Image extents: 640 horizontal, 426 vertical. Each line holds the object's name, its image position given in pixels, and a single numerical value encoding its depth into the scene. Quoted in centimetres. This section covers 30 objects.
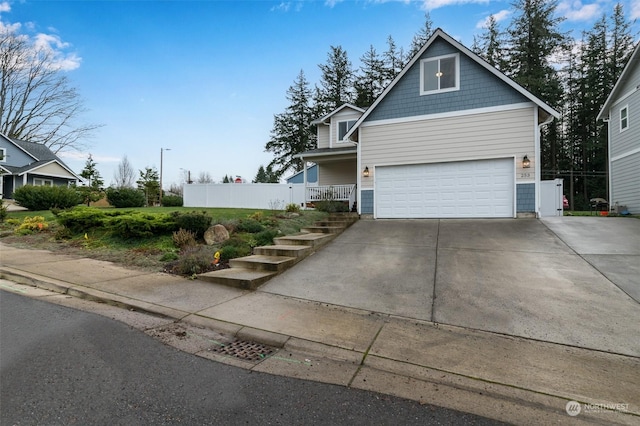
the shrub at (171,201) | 2458
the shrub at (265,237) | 826
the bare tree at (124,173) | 4847
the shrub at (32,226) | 1058
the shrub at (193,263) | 639
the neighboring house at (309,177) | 2366
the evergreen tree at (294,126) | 3130
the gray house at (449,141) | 1030
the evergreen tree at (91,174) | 3416
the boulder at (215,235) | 838
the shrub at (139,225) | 852
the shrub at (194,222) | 860
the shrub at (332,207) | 1295
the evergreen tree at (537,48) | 2364
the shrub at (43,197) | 1673
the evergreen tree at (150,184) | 3028
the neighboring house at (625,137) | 1302
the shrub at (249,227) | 916
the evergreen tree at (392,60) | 2933
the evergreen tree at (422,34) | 2781
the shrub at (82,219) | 962
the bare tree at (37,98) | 3175
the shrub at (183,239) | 811
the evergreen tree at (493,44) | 2562
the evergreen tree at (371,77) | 2969
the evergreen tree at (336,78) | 3055
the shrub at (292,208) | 1250
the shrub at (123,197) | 1961
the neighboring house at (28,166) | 2716
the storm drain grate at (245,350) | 329
